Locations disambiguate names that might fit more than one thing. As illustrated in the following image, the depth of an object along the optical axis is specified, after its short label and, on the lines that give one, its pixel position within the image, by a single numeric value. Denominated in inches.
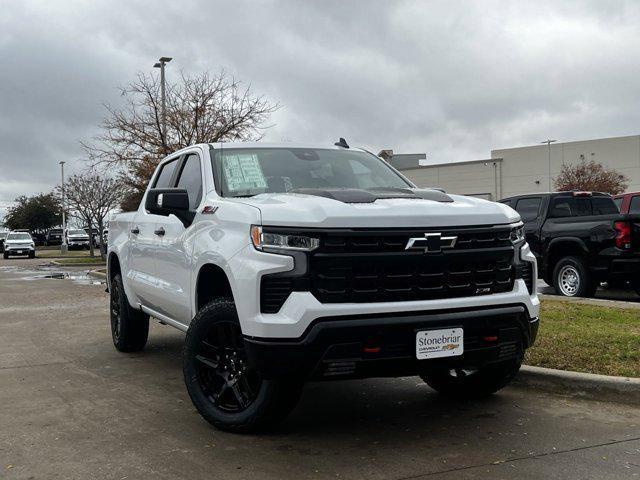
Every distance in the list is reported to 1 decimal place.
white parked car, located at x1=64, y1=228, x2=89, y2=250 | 2144.4
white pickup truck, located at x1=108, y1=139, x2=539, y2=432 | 161.5
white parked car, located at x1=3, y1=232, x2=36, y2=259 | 1718.8
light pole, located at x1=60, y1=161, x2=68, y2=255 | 1905.8
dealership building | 2233.0
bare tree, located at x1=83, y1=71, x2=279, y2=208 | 922.7
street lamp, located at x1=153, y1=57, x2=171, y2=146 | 912.0
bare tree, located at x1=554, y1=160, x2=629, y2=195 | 1887.3
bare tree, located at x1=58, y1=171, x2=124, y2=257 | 1845.5
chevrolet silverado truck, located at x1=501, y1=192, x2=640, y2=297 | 431.5
